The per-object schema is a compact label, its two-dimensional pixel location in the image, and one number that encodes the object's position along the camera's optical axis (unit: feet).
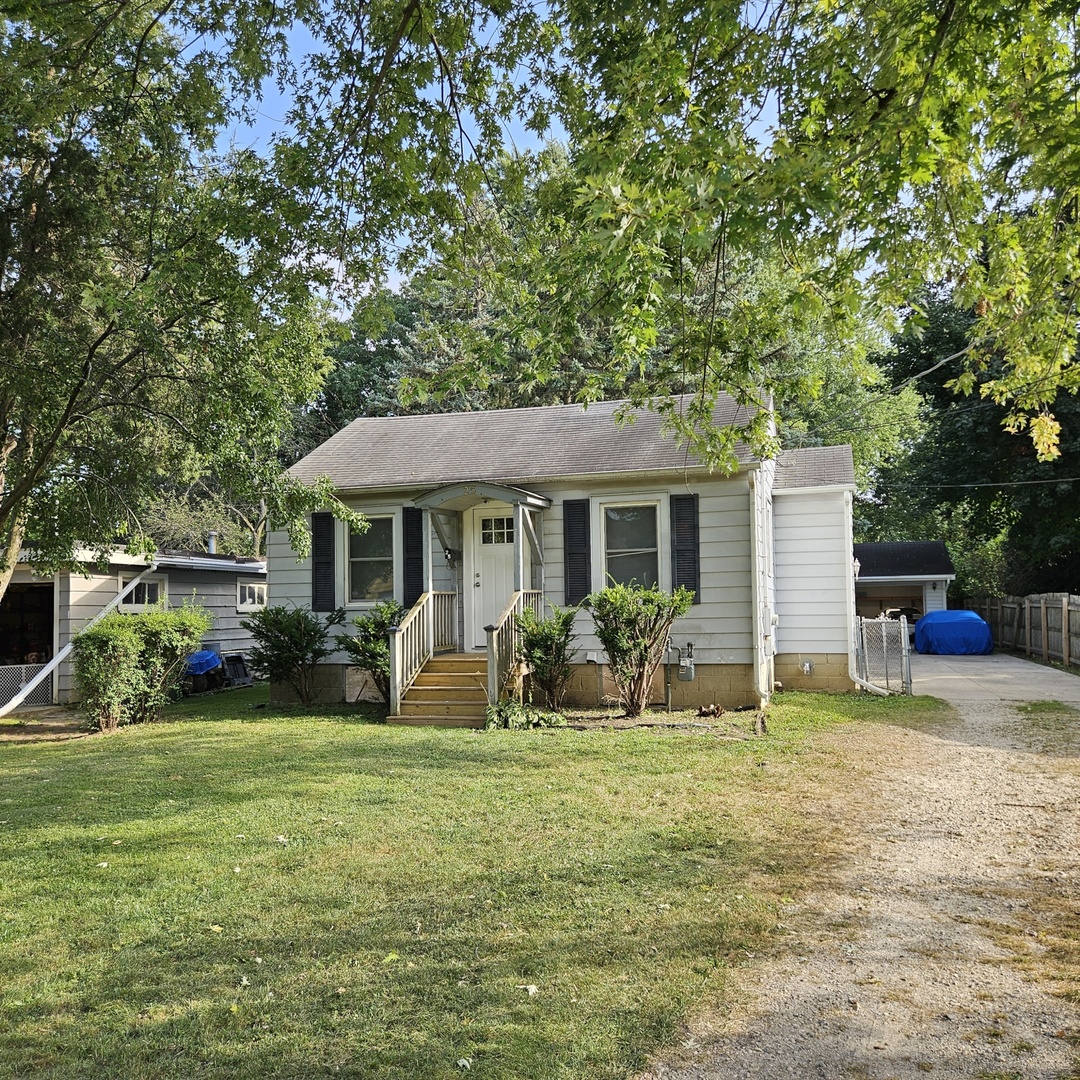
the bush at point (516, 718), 35.58
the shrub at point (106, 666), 36.70
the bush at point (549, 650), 38.24
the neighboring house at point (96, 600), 49.88
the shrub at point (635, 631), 36.78
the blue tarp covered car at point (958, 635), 80.64
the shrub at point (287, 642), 42.70
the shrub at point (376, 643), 40.16
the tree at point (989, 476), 79.77
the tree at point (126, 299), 22.15
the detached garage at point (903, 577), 95.71
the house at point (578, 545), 39.86
